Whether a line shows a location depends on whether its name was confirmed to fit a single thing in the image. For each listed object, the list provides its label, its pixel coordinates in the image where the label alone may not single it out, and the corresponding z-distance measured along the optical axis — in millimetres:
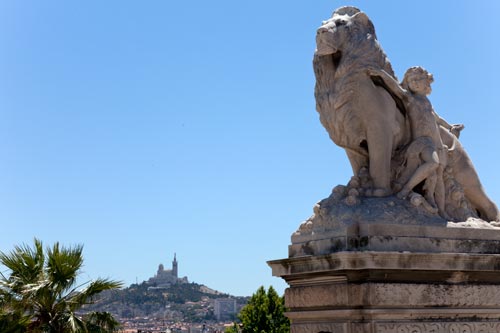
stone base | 13947
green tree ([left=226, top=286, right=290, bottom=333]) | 69064
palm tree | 27186
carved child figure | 15338
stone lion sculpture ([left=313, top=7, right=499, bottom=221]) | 15509
